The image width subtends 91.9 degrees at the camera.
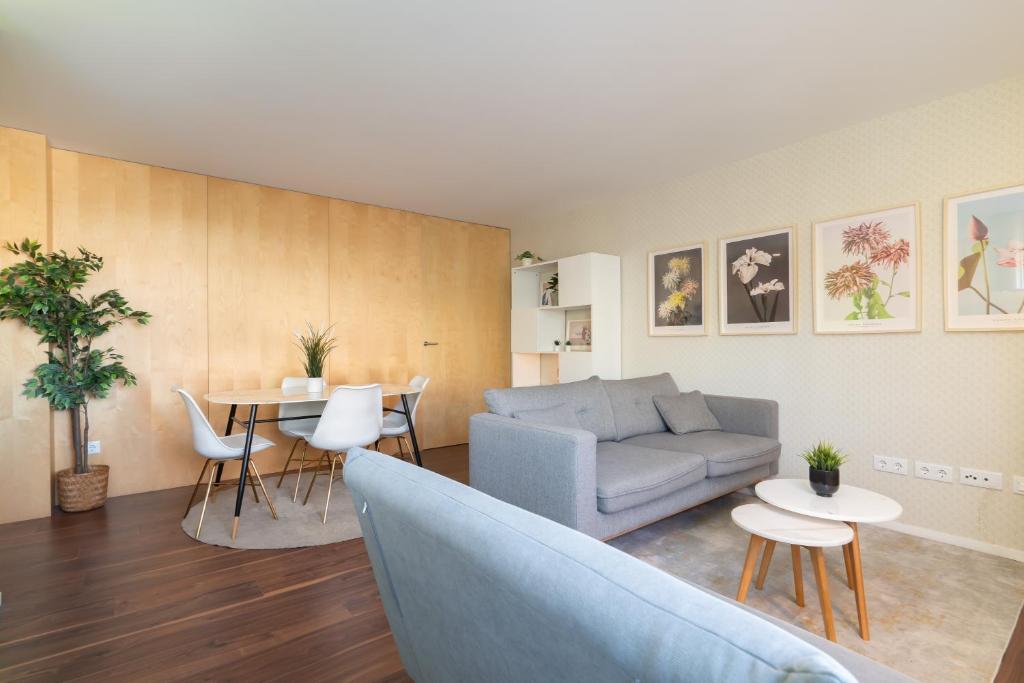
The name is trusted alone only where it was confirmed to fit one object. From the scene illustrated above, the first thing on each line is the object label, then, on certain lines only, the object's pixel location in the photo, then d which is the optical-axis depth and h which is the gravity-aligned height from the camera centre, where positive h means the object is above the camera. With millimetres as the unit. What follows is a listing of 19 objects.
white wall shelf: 4410 +217
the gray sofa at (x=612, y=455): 2373 -664
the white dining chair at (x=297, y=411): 3568 -534
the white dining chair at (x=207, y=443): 2793 -568
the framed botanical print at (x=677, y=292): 3979 +397
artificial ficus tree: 3064 +156
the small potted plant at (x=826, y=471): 2113 -571
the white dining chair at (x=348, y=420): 2969 -477
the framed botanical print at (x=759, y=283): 3453 +403
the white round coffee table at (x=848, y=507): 1885 -684
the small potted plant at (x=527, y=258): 5152 +876
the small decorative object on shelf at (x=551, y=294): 5000 +469
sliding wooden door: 5223 +218
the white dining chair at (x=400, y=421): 3660 -652
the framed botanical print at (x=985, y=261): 2576 +405
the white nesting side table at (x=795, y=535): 1787 -731
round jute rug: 2762 -1096
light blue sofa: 504 -335
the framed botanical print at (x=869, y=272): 2926 +408
